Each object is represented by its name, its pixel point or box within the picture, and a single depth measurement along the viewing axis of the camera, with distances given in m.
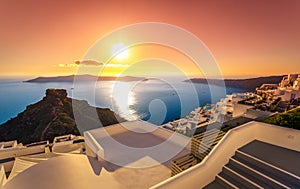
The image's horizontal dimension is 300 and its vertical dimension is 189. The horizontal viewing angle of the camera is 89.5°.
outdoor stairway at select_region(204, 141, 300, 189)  2.35
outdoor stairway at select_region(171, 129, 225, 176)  2.94
